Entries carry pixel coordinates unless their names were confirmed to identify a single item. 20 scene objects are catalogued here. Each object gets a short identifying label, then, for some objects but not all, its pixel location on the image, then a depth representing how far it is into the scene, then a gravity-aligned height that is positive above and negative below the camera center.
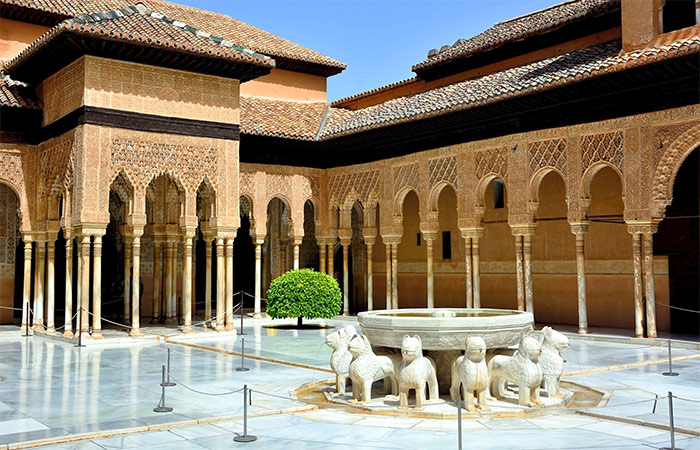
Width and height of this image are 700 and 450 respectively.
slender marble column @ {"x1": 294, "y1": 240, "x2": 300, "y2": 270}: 20.19 +0.31
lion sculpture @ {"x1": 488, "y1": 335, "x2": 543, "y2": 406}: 6.94 -1.13
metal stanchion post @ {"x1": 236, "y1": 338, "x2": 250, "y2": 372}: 10.24 -1.60
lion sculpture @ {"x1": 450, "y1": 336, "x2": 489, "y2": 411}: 6.83 -1.12
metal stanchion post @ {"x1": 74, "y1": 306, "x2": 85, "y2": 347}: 13.43 -1.23
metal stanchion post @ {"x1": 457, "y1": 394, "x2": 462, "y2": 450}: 5.11 -1.29
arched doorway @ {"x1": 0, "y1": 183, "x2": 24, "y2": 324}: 17.75 +0.46
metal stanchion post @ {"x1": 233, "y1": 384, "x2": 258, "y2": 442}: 5.90 -1.52
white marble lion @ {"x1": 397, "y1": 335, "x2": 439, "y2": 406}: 6.86 -1.10
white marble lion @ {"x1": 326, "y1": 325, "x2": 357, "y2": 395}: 7.80 -1.07
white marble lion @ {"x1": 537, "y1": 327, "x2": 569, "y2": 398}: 7.45 -1.12
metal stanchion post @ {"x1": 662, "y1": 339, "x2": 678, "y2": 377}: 9.29 -1.56
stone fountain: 7.35 -0.78
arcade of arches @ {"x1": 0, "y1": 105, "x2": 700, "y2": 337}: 14.10 +1.08
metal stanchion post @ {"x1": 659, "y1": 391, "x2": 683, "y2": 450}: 5.20 -1.35
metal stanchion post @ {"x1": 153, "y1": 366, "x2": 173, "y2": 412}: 7.20 -1.53
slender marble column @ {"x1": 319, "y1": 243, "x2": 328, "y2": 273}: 21.12 +0.25
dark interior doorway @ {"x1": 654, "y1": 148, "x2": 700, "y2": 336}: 14.98 +0.30
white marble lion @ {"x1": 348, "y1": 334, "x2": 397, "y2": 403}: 7.16 -1.11
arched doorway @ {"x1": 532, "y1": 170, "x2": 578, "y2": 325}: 17.58 +0.03
